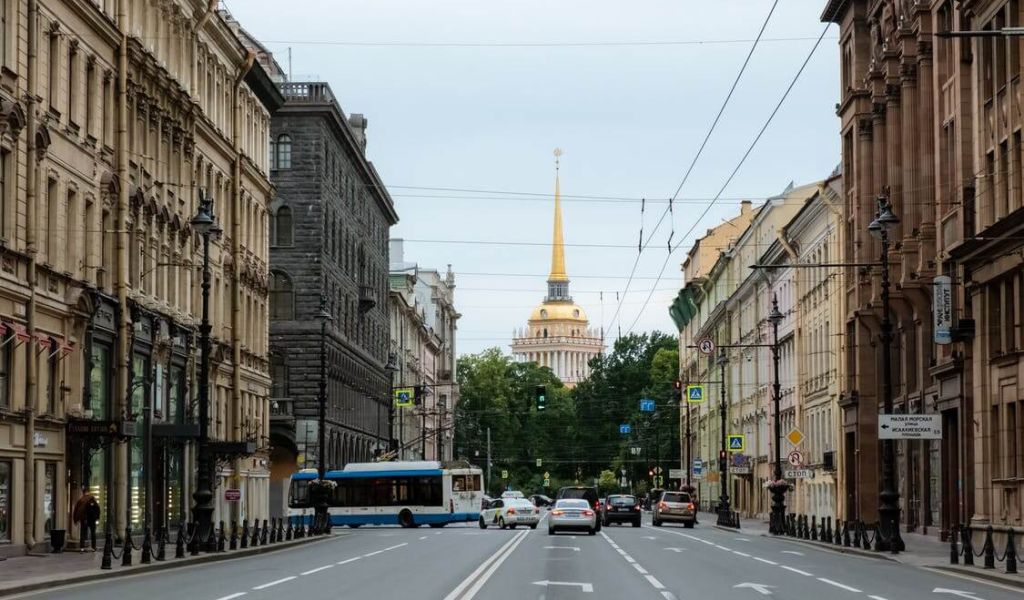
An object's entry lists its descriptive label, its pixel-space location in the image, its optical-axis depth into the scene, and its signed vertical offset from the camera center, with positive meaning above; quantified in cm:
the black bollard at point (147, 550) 3475 -237
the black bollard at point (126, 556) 3342 -237
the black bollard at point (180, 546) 3819 -249
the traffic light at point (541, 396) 7419 +135
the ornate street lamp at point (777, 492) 6122 -226
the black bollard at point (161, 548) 3634 -239
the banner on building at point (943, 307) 4525 +304
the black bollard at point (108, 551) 3197 -218
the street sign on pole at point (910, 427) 4059 -1
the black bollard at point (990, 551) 3303 -232
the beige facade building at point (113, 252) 3894 +473
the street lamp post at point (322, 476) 6244 -166
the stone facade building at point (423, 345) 12762 +697
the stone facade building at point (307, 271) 8469 +773
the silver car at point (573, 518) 6009 -301
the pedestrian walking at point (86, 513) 4141 -191
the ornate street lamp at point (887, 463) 4195 -86
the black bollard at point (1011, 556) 3124 -230
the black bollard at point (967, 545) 3459 -231
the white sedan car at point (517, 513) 7288 -348
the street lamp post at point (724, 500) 7612 -324
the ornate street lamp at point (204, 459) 4109 -68
